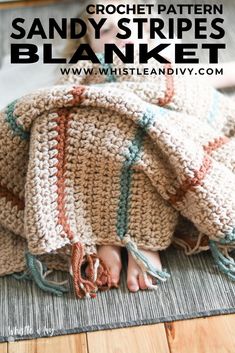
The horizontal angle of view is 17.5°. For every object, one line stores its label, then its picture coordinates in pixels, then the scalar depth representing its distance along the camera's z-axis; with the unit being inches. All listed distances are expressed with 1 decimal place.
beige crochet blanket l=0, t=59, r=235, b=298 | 69.0
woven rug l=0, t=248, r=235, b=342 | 67.4
